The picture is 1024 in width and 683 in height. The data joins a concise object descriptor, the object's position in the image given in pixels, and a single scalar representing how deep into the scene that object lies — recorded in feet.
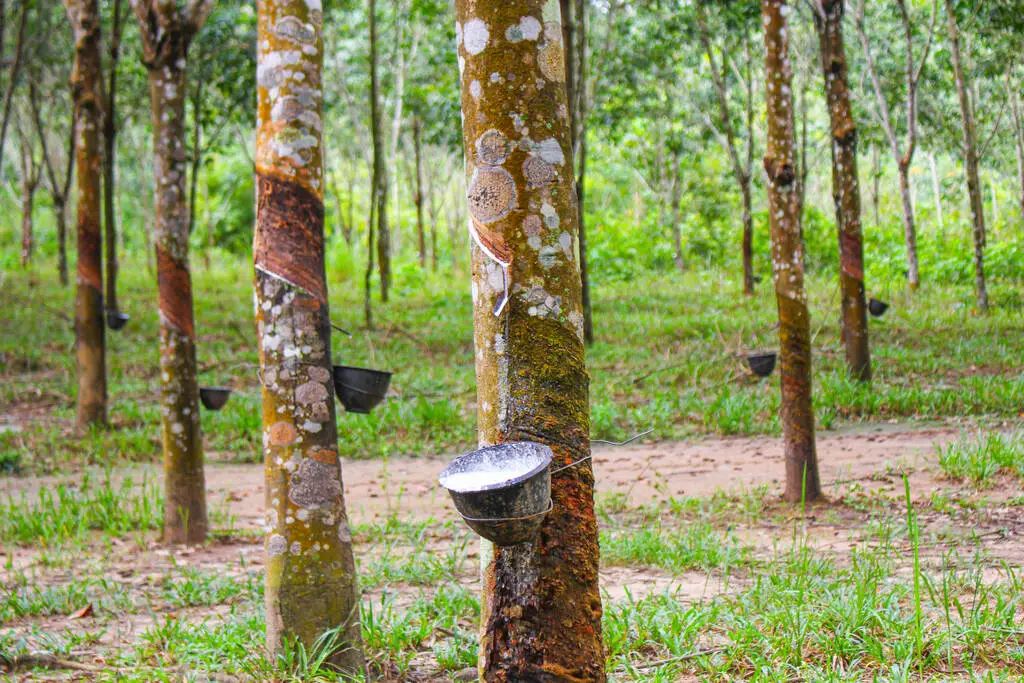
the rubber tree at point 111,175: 33.71
